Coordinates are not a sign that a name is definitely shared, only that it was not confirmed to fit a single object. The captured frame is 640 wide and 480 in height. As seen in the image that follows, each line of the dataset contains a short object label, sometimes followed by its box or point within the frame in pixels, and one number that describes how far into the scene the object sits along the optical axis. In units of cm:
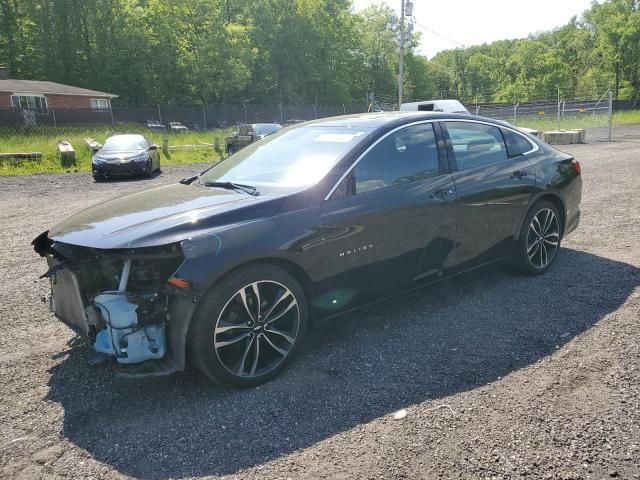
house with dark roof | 3862
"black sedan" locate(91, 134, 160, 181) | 1447
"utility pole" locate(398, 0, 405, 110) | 3224
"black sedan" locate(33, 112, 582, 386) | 296
